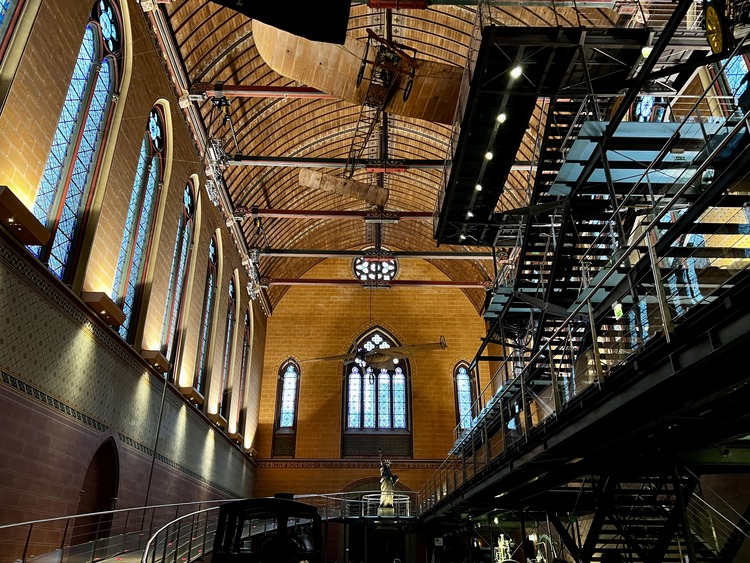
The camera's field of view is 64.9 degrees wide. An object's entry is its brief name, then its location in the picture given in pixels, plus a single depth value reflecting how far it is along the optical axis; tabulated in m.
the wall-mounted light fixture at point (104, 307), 11.96
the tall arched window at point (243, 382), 28.47
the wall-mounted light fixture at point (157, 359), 15.30
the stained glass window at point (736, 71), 13.13
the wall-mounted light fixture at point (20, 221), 8.71
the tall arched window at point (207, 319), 21.11
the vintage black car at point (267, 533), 9.15
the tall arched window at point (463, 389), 32.38
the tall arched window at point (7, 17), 9.58
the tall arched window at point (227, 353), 25.31
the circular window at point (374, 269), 35.38
